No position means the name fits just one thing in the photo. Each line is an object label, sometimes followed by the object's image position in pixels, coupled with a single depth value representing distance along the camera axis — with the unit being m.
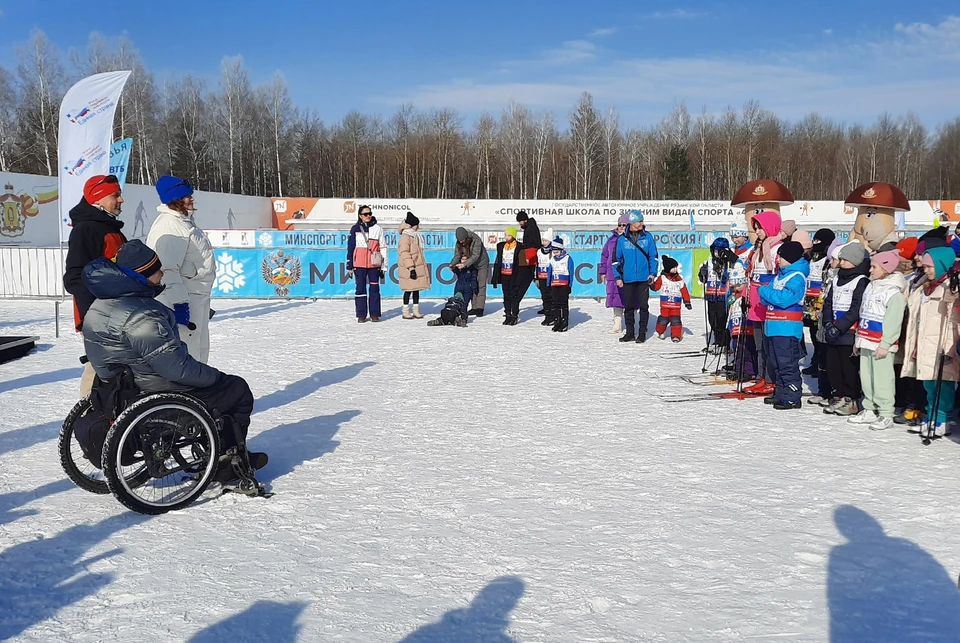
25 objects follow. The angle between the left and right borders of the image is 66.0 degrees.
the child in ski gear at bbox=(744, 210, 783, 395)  6.98
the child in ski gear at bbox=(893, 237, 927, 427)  6.13
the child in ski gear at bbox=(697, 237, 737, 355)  9.12
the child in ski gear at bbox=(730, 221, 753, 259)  8.71
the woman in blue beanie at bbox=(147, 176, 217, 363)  5.45
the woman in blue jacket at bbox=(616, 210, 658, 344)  10.83
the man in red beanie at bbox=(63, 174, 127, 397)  5.26
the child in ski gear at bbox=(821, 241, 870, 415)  6.34
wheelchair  3.99
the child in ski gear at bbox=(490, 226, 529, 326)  13.01
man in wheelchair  4.10
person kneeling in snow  12.73
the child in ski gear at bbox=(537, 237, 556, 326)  12.59
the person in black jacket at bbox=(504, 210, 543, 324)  12.84
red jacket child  11.23
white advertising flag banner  10.86
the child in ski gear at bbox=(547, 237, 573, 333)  12.12
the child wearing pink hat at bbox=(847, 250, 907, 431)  5.95
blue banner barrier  16.72
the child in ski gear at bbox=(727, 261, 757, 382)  7.77
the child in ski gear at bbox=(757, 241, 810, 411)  6.65
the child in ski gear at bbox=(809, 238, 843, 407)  6.83
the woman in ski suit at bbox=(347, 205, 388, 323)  12.56
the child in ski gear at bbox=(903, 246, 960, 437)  5.67
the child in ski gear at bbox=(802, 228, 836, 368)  7.56
